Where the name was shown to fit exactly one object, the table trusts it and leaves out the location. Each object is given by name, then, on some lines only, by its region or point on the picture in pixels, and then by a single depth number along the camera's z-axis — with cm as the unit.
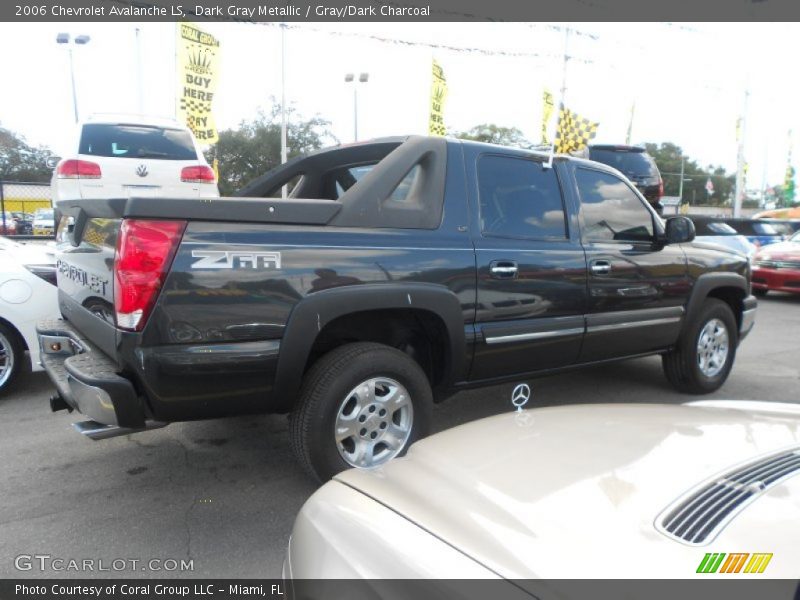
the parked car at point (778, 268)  1118
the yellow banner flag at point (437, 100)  1590
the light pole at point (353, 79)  2227
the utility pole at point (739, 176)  2608
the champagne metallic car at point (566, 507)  122
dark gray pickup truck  260
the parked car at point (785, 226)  1566
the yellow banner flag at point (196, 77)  1234
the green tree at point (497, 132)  5162
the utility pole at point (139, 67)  1533
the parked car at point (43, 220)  1446
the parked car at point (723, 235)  1268
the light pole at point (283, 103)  1591
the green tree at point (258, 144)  2902
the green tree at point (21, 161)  3168
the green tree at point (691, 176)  7700
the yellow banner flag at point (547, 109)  1524
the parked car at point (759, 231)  1510
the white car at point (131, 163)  704
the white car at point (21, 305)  431
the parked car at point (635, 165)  1238
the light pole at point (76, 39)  1650
